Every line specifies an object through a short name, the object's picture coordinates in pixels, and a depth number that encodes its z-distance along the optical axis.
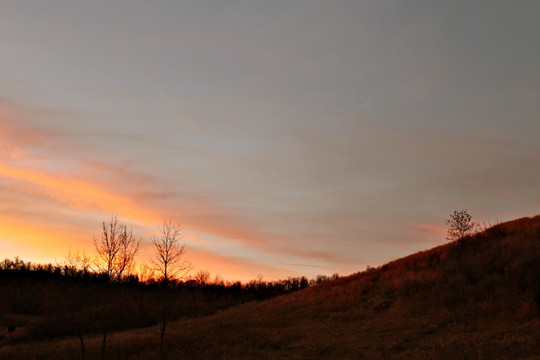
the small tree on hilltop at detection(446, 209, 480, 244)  37.46
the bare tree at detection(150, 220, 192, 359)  25.28
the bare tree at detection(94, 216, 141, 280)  25.85
